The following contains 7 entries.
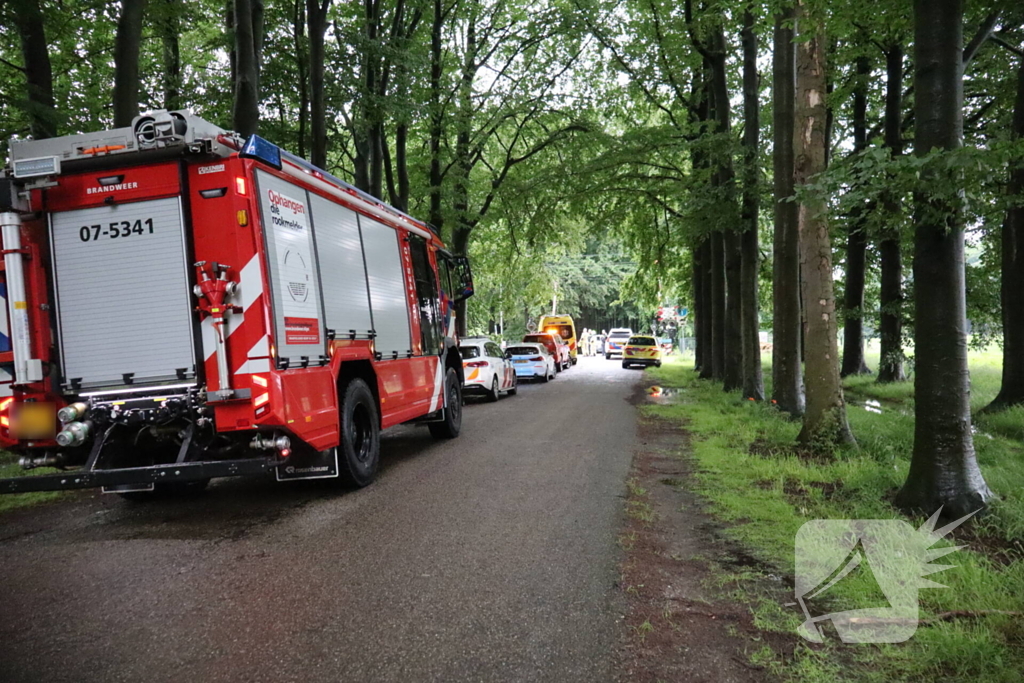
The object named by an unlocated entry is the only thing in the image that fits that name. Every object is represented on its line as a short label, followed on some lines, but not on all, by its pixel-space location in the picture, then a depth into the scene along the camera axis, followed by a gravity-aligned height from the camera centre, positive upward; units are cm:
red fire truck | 565 +15
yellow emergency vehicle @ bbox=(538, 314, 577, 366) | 4269 -122
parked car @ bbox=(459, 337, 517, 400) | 1728 -145
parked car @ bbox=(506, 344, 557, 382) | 2561 -197
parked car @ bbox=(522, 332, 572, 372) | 3064 -178
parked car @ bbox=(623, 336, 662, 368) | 3488 -249
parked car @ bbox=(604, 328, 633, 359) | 5192 -311
